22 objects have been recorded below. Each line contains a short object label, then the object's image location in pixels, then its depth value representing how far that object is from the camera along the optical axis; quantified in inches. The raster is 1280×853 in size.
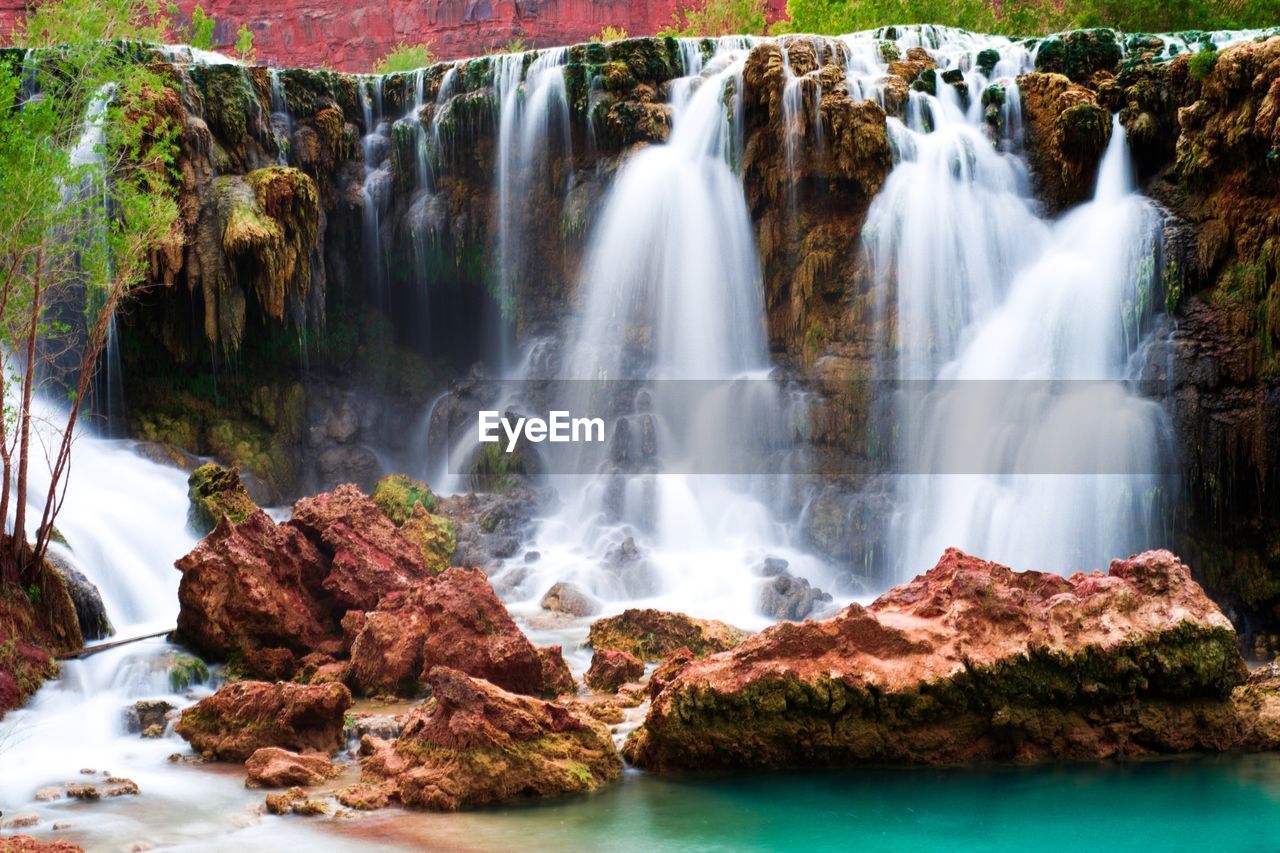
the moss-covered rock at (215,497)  660.7
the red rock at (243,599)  527.5
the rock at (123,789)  395.2
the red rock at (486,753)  377.4
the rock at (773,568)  713.6
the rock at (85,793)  391.5
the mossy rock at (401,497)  783.1
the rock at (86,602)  559.2
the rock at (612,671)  501.4
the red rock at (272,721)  423.5
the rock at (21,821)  361.1
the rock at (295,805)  366.9
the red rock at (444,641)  466.6
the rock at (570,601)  671.1
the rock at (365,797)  371.9
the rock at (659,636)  546.0
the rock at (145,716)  462.0
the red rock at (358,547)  559.5
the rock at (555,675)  481.1
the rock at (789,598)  664.5
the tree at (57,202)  494.0
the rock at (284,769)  394.9
